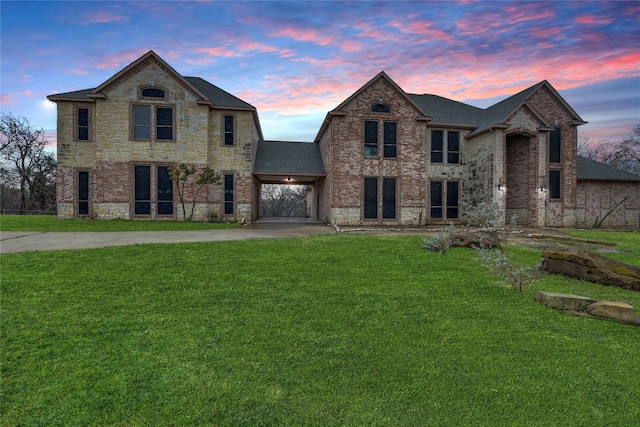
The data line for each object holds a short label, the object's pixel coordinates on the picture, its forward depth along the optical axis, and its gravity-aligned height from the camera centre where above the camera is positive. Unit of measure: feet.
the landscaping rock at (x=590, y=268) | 21.72 -4.47
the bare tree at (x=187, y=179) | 63.05 +5.69
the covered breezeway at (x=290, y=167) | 73.41 +9.54
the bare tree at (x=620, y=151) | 125.29 +25.33
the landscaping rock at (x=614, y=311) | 15.53 -5.26
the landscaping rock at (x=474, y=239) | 33.03 -3.40
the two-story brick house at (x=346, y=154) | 64.23 +11.46
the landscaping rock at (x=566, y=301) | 16.98 -5.18
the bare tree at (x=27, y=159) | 120.06 +18.16
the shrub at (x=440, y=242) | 31.83 -3.68
